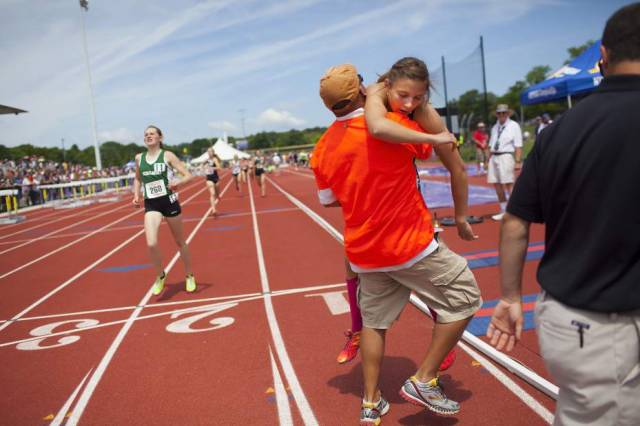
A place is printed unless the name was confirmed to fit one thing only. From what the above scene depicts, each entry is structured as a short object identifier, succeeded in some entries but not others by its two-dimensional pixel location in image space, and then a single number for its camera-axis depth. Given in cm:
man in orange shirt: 258
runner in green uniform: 636
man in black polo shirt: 156
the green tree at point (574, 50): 8331
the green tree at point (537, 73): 11341
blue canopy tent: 1198
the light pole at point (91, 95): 3656
